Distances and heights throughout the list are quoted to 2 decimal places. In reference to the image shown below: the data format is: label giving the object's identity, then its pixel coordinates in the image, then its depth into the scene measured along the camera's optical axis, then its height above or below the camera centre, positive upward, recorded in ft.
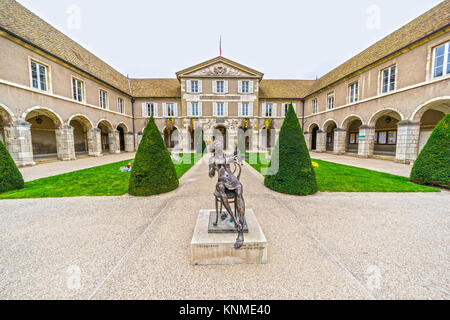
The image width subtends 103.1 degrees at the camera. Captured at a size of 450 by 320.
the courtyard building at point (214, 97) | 37.70 +14.31
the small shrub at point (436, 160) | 21.76 -2.42
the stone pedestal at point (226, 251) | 8.72 -5.41
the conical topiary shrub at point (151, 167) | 19.34 -2.88
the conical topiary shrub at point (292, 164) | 19.44 -2.51
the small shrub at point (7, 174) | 20.10 -3.67
